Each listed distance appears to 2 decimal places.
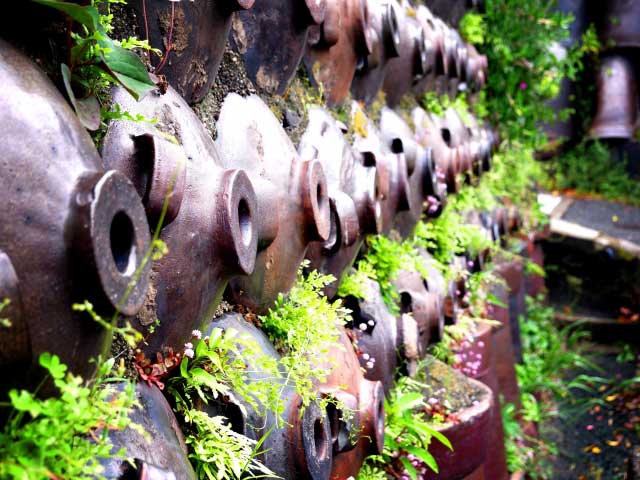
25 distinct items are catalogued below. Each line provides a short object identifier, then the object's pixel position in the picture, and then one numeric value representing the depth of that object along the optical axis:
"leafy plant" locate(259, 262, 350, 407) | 1.68
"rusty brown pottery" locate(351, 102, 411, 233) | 2.57
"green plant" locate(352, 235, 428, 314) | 2.55
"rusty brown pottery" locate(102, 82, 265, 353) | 1.10
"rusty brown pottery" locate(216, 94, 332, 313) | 1.59
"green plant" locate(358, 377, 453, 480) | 2.16
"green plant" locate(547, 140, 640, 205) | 9.38
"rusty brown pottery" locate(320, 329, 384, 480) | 1.71
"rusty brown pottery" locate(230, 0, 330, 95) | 1.79
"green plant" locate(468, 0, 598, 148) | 5.72
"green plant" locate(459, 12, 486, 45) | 5.30
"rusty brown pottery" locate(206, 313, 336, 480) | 1.40
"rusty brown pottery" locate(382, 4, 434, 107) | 3.36
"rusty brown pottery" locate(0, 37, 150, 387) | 0.78
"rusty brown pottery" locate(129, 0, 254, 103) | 1.31
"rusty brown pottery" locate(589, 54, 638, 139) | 8.85
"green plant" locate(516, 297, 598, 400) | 5.64
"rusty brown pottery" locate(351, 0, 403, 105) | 2.81
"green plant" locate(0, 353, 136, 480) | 0.74
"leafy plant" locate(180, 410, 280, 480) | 1.26
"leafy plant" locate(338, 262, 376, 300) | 2.29
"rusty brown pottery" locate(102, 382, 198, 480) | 0.94
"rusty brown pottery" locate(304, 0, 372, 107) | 2.24
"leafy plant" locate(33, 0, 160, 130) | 1.02
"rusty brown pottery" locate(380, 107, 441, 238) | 3.10
